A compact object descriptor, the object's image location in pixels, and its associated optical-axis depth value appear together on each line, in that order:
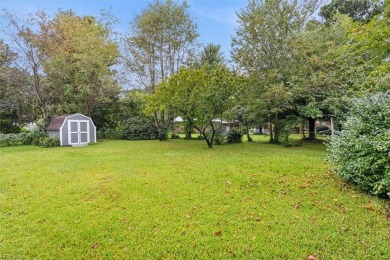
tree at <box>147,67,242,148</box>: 9.49
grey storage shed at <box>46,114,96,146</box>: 12.95
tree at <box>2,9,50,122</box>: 12.60
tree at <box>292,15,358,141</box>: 10.78
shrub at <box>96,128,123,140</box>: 18.05
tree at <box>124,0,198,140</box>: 15.66
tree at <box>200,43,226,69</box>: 18.83
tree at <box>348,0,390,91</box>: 5.41
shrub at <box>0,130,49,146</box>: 12.45
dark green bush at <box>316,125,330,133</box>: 24.85
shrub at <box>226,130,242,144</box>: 13.99
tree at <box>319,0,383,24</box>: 18.00
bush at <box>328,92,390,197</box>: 3.86
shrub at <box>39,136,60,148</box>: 12.08
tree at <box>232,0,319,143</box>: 11.67
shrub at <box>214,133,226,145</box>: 13.54
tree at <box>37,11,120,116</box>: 14.42
